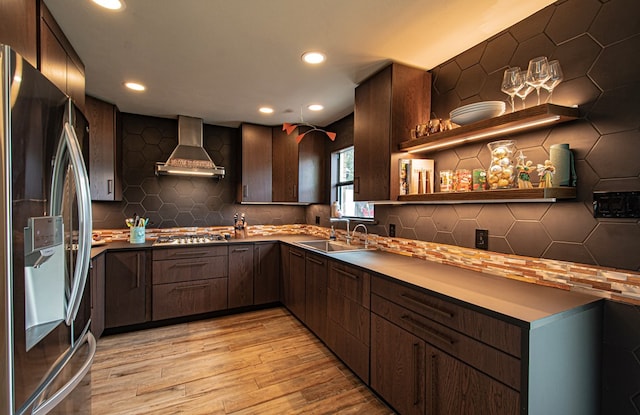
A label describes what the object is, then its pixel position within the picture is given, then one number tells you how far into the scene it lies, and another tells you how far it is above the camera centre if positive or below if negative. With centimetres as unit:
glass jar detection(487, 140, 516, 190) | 156 +21
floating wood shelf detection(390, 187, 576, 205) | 133 +5
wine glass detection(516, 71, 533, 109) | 150 +62
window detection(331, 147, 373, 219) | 356 +30
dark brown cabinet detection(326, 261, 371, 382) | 199 -86
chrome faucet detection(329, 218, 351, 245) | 312 -21
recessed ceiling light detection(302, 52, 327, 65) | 204 +106
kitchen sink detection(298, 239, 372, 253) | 299 -47
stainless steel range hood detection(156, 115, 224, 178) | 336 +59
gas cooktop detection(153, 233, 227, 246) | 318 -44
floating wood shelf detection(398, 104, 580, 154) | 137 +42
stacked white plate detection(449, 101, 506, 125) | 162 +53
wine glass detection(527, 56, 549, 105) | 142 +67
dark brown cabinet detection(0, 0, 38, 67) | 111 +75
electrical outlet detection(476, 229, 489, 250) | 182 -23
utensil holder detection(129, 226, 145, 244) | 316 -36
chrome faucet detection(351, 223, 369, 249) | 294 -32
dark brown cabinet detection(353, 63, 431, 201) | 217 +68
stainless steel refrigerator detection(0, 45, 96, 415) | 78 -14
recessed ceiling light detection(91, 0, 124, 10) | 152 +107
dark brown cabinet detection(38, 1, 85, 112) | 151 +88
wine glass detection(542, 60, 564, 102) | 142 +65
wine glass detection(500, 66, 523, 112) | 152 +66
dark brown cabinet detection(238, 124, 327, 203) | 383 +49
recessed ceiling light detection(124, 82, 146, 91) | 254 +106
